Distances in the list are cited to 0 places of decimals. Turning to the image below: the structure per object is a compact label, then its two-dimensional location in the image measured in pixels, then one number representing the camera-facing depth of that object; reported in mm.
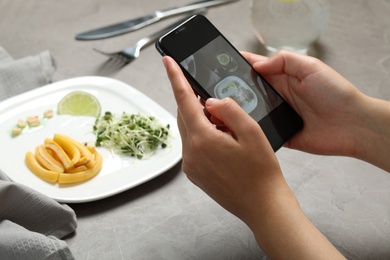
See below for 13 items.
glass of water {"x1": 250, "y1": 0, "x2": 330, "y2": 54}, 1223
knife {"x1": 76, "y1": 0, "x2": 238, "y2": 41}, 1349
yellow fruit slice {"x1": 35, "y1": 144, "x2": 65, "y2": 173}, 987
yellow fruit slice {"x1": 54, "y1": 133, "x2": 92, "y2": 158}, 1004
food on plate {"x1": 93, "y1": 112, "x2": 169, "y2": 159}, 1045
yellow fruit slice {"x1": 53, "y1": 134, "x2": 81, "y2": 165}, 983
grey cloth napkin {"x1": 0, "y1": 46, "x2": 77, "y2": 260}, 818
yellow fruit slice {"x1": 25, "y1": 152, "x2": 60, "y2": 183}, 974
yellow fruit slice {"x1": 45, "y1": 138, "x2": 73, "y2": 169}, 980
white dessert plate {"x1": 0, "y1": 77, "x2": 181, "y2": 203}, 973
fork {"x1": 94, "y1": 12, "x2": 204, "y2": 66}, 1313
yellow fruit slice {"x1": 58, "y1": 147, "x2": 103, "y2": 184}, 971
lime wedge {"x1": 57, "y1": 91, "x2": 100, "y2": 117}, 1139
